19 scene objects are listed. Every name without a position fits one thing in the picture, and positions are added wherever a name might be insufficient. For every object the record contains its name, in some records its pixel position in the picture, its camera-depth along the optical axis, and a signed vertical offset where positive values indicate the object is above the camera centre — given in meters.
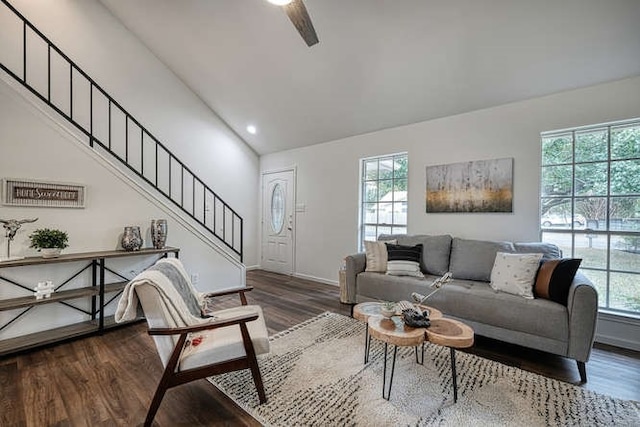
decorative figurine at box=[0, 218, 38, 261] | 2.60 -0.19
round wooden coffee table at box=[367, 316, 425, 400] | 1.79 -0.80
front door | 5.68 -0.21
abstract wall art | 3.32 +0.34
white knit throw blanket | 1.65 -0.55
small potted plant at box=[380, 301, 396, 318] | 2.10 -0.75
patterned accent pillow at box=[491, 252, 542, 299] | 2.56 -0.58
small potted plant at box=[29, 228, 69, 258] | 2.67 -0.32
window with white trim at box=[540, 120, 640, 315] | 2.75 +0.11
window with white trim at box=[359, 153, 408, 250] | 4.28 +0.26
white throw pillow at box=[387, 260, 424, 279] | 3.34 -0.68
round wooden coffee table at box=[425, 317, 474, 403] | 1.74 -0.79
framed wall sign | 2.69 +0.15
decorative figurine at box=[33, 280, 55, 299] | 2.66 -0.79
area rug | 1.71 -1.26
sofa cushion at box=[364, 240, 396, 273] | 3.55 -0.58
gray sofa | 2.16 -0.81
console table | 2.49 -0.86
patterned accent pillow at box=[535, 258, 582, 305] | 2.33 -0.56
